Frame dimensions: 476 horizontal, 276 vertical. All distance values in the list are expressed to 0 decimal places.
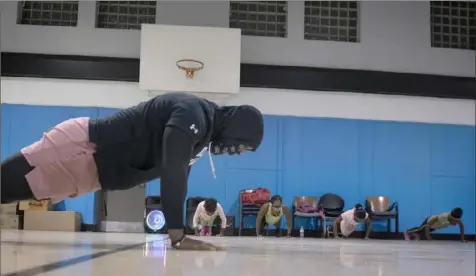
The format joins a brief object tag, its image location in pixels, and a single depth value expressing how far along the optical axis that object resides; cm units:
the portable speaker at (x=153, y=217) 792
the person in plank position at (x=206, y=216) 730
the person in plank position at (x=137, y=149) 190
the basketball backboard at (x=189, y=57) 798
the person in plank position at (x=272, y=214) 782
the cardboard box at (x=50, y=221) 751
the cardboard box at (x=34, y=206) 771
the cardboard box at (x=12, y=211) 635
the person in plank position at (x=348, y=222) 753
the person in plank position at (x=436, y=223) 805
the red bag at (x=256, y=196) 845
